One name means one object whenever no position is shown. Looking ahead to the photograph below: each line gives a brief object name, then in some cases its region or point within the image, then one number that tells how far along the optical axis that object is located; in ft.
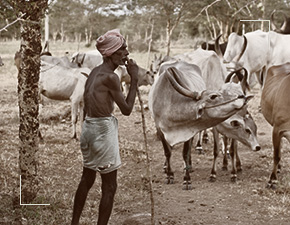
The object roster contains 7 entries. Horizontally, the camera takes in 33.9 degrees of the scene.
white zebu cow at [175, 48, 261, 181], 20.71
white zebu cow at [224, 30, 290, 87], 37.19
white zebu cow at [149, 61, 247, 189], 16.22
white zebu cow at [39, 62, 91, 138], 29.45
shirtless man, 12.34
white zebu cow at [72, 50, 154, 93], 42.22
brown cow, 19.40
